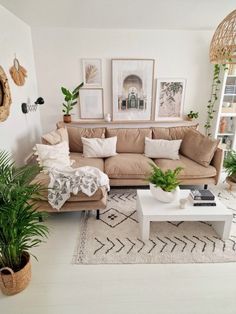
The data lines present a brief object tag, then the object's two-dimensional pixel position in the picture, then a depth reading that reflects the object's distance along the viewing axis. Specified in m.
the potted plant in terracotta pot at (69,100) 3.60
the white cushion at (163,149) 3.30
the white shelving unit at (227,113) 3.86
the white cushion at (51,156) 2.71
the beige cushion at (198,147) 3.03
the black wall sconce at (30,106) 3.17
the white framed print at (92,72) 3.73
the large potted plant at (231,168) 3.13
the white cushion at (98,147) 3.30
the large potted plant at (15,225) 1.42
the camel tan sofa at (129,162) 2.40
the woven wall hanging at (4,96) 2.49
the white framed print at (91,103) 3.86
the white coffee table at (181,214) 2.12
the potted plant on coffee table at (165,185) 2.20
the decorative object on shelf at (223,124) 4.07
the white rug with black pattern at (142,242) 2.00
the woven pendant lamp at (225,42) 1.49
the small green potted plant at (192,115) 3.99
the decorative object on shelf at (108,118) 3.86
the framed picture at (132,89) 3.76
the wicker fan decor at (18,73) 2.89
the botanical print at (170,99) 3.91
